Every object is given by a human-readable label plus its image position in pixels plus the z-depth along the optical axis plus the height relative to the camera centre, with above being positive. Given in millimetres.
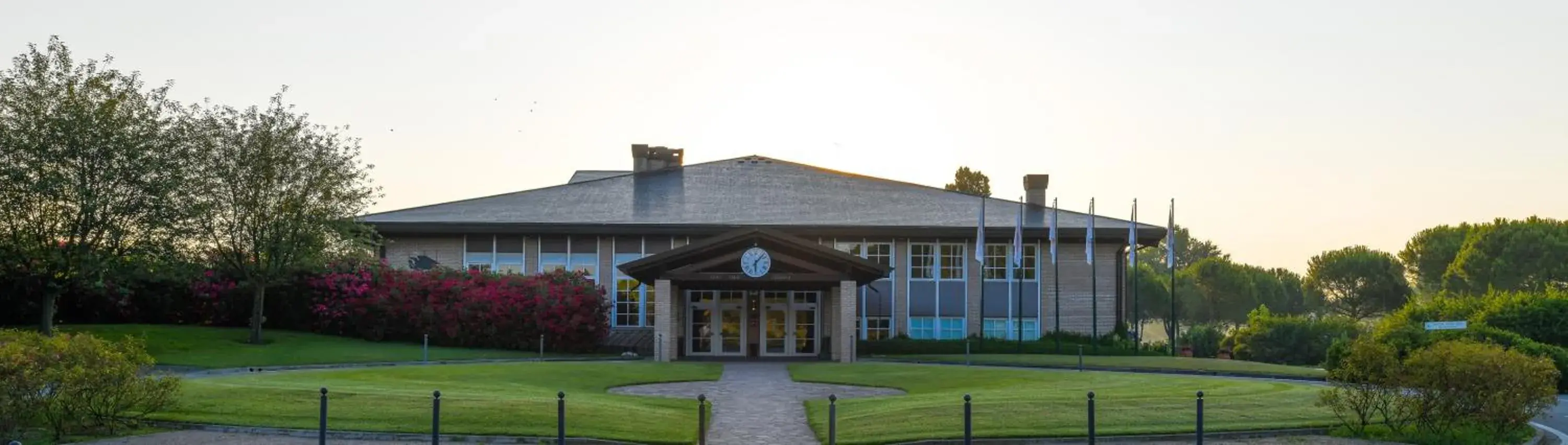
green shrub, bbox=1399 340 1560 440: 19094 -1125
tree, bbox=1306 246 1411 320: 96625 +1368
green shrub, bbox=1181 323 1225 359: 62781 -1833
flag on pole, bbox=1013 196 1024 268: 45750 +1733
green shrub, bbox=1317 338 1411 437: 19500 -1196
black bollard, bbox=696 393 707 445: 16969 -1476
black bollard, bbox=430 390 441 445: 16359 -1439
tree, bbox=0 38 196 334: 36688 +3031
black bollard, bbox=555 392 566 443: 16306 -1411
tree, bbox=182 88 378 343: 41562 +2773
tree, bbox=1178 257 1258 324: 103312 +481
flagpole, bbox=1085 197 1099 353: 46781 -35
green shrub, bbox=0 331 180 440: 17969 -1224
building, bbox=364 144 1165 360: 45125 +1399
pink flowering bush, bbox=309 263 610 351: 43594 -450
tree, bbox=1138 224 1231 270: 149750 +5198
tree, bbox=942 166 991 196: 96000 +7643
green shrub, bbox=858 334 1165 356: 45875 -1570
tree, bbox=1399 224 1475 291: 91562 +3056
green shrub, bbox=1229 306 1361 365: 53531 -1465
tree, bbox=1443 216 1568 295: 80750 +2580
